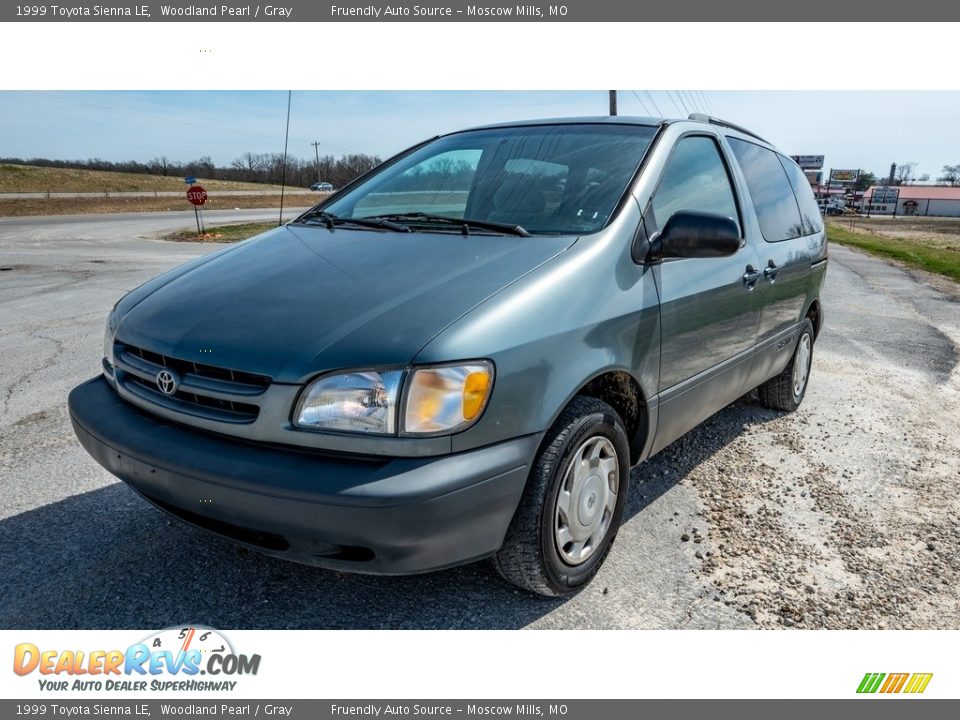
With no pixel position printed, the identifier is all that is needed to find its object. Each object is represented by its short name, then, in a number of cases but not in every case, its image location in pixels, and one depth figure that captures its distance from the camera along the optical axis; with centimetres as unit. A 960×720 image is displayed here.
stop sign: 1952
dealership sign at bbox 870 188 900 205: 10288
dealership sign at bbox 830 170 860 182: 12512
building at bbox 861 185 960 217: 10050
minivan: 187
